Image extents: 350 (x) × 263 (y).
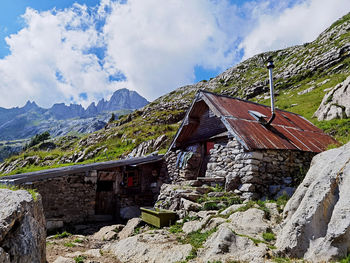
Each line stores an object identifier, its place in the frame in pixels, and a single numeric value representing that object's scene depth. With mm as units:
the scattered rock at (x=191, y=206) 9578
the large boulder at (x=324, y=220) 4371
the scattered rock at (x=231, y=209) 8289
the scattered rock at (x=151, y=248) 6300
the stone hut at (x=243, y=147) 10164
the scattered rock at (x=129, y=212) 14625
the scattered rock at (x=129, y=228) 9906
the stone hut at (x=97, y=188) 13000
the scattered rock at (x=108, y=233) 10281
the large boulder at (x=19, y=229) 3830
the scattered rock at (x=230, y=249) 5270
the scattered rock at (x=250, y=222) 6458
